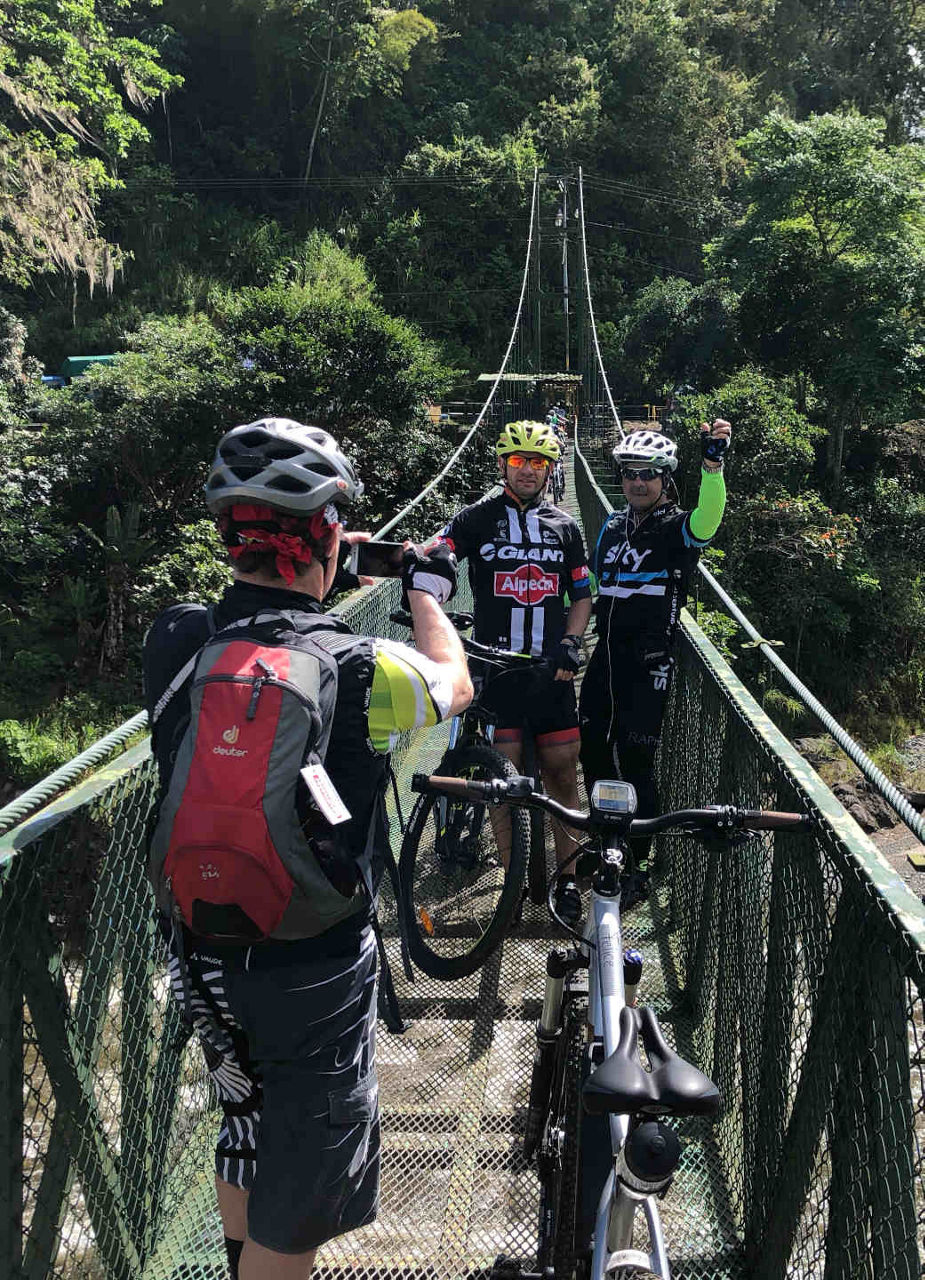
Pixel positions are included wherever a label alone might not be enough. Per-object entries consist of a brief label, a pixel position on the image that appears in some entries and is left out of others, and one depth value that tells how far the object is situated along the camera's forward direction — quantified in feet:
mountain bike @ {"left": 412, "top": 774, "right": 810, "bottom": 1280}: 3.39
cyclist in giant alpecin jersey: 8.72
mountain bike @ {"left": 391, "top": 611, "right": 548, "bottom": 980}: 7.93
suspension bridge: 3.91
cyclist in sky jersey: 8.67
